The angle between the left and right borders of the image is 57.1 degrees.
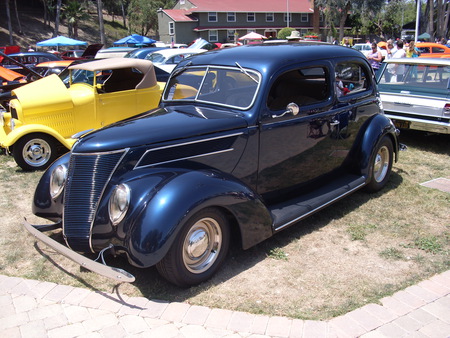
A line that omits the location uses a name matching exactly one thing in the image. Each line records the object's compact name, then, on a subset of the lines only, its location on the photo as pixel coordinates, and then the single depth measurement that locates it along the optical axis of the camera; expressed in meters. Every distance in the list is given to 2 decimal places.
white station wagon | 7.31
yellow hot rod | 6.79
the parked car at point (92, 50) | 19.67
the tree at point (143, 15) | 53.94
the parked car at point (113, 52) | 17.12
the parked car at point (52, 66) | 12.27
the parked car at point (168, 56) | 12.72
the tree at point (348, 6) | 48.34
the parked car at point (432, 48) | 18.28
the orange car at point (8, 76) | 10.20
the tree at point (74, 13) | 40.08
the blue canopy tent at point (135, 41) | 26.20
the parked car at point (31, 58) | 15.05
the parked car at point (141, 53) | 14.34
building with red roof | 47.62
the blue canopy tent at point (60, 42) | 22.92
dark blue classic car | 3.27
